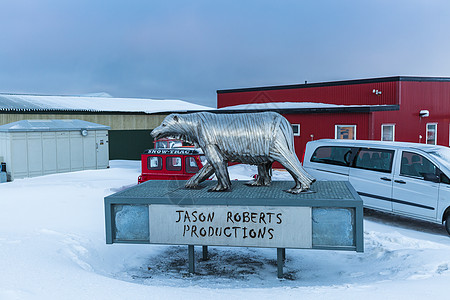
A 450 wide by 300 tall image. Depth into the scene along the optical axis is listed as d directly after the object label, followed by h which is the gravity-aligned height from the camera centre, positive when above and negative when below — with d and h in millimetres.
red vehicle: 11211 -763
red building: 16812 +979
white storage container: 15891 -377
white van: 8250 -888
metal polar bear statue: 5992 -33
